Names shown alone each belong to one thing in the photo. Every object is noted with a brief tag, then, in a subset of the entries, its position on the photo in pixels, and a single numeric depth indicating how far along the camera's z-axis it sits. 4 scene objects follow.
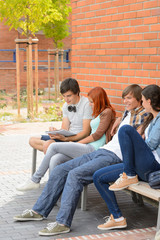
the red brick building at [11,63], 24.03
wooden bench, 3.73
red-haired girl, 5.07
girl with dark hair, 3.95
